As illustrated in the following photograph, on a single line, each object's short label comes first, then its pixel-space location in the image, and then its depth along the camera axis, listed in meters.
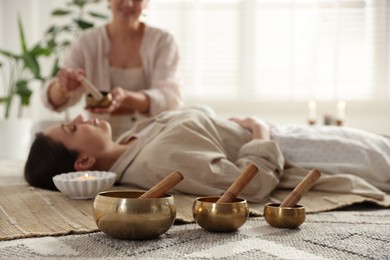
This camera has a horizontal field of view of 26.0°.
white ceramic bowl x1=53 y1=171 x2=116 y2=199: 1.80
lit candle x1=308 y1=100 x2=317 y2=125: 3.41
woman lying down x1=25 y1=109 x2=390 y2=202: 1.87
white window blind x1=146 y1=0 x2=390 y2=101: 4.00
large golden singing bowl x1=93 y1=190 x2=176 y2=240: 1.38
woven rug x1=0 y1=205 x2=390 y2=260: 1.33
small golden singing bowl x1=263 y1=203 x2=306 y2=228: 1.52
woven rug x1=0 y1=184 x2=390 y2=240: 1.50
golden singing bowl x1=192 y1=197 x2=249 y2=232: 1.46
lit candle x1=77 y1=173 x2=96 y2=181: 1.84
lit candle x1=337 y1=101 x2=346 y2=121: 3.16
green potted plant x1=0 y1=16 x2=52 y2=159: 3.51
